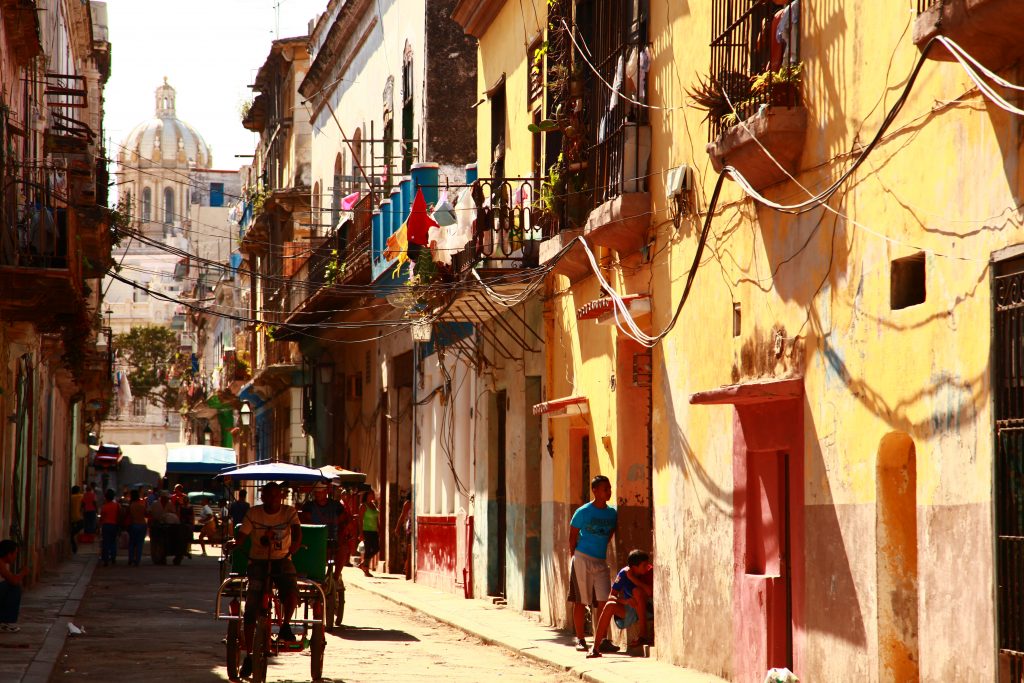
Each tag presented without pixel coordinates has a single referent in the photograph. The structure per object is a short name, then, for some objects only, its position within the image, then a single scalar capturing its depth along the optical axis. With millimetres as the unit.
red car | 54562
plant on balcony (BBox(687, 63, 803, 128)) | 11391
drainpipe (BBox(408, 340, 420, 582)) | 27177
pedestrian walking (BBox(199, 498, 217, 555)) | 39144
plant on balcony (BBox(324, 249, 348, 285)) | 30261
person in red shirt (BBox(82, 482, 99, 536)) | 42188
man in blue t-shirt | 15188
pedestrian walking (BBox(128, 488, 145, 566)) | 32656
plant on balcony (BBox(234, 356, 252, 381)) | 52212
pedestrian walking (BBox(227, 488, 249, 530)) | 30281
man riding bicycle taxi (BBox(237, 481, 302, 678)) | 12492
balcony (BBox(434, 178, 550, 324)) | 18594
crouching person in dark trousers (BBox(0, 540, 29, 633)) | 16297
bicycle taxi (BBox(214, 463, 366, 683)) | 12266
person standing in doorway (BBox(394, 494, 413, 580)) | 28078
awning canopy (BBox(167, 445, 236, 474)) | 41906
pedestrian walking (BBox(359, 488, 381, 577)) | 28938
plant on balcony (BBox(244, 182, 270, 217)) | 41375
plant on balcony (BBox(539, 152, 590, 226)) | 16688
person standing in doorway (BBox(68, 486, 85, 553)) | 39719
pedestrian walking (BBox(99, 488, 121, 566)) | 31672
